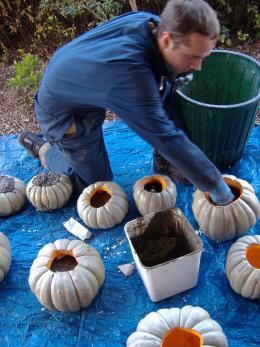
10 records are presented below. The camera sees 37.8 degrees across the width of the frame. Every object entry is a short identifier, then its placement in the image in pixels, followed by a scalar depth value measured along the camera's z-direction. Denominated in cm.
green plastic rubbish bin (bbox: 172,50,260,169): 206
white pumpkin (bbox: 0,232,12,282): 193
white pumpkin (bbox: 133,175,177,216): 206
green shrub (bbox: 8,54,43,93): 333
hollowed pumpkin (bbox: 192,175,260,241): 187
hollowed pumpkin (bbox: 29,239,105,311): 171
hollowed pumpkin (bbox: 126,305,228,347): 142
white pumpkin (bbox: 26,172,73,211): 224
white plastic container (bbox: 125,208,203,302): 164
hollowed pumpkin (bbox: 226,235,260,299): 167
